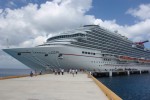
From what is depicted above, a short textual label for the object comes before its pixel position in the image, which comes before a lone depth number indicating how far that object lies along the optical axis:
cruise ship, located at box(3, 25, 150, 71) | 31.35
